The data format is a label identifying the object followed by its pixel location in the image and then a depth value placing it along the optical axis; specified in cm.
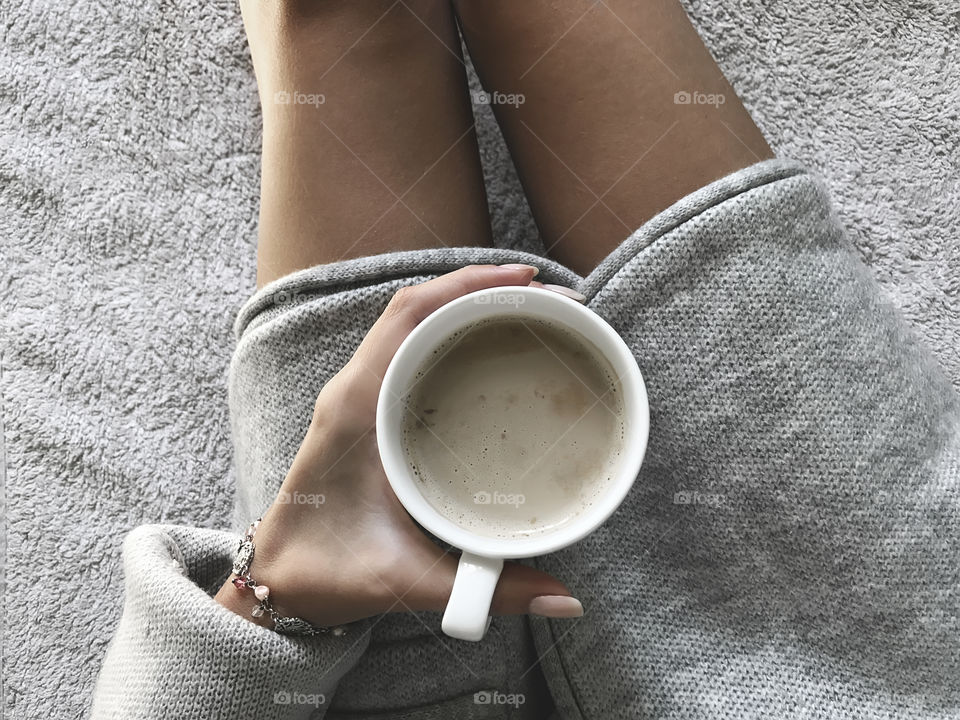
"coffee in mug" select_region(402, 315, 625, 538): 53
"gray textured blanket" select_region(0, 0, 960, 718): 81
